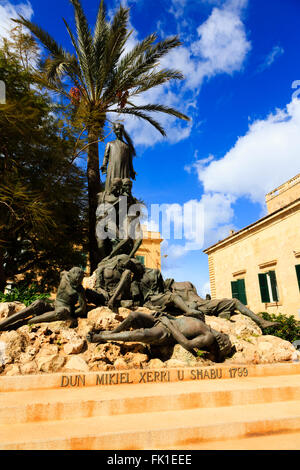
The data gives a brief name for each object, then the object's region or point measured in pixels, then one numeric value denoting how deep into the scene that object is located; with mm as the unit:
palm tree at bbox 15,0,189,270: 11711
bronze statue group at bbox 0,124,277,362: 4730
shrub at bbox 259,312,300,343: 10356
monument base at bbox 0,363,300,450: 2541
